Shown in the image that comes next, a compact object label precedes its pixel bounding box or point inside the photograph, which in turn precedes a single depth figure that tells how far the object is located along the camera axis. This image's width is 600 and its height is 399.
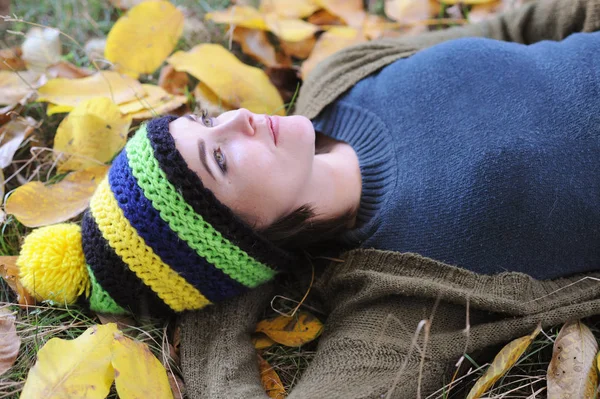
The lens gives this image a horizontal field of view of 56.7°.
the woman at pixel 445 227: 1.31
